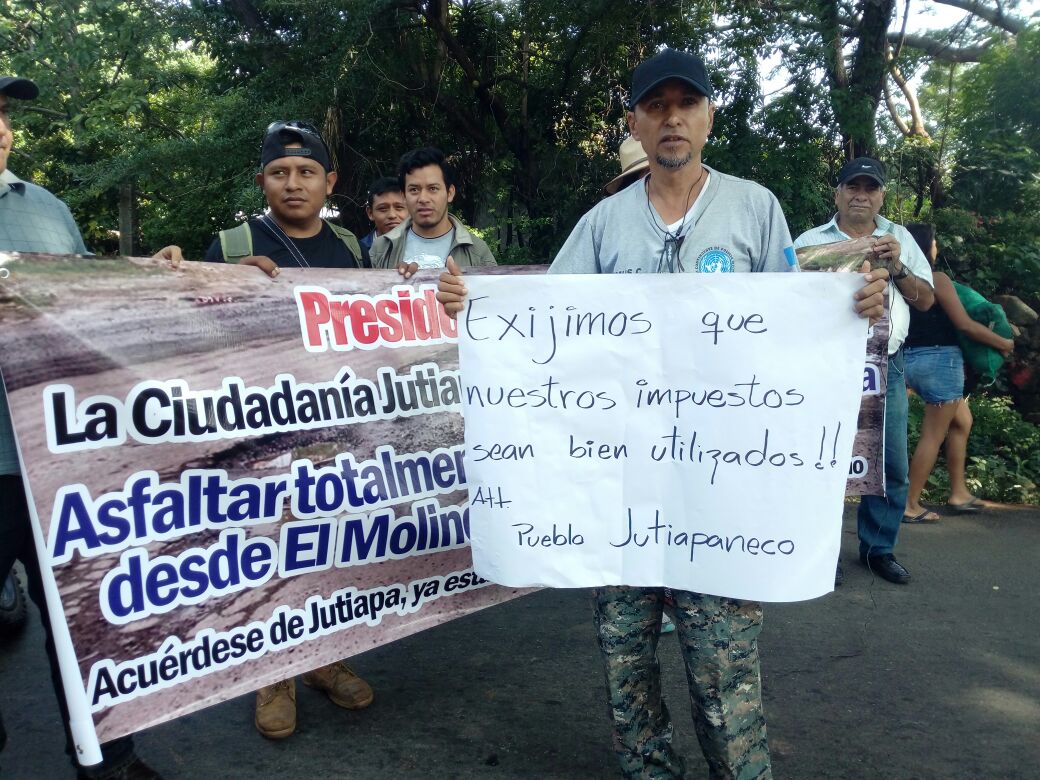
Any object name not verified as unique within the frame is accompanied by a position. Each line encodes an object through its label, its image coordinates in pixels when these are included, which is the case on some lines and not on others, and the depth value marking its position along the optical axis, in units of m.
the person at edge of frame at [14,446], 2.49
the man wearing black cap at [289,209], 3.18
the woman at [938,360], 5.42
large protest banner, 2.38
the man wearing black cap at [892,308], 4.35
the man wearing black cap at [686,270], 2.31
